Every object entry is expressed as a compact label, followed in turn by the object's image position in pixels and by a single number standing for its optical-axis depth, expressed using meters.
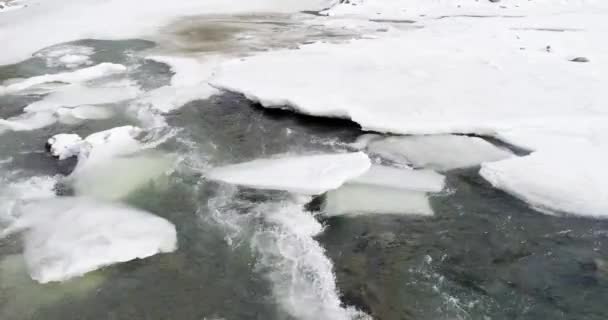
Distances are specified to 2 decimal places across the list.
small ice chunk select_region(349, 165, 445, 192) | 6.20
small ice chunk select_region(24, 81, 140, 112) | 9.40
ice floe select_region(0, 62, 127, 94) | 10.52
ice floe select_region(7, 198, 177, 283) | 5.06
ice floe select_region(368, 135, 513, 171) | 6.77
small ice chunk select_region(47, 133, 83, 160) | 7.41
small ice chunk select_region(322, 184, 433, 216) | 5.80
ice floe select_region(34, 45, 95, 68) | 12.14
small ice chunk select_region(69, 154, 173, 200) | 6.41
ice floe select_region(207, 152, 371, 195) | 6.15
